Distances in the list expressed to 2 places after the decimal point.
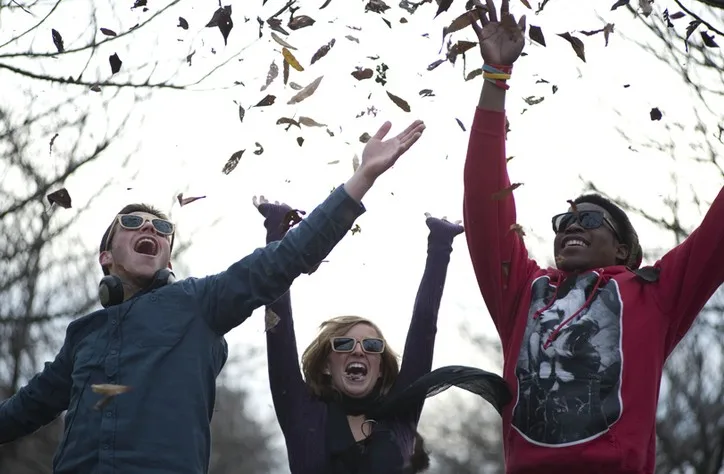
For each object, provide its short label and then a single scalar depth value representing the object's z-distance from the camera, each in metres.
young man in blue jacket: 4.87
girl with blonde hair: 5.71
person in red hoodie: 4.99
